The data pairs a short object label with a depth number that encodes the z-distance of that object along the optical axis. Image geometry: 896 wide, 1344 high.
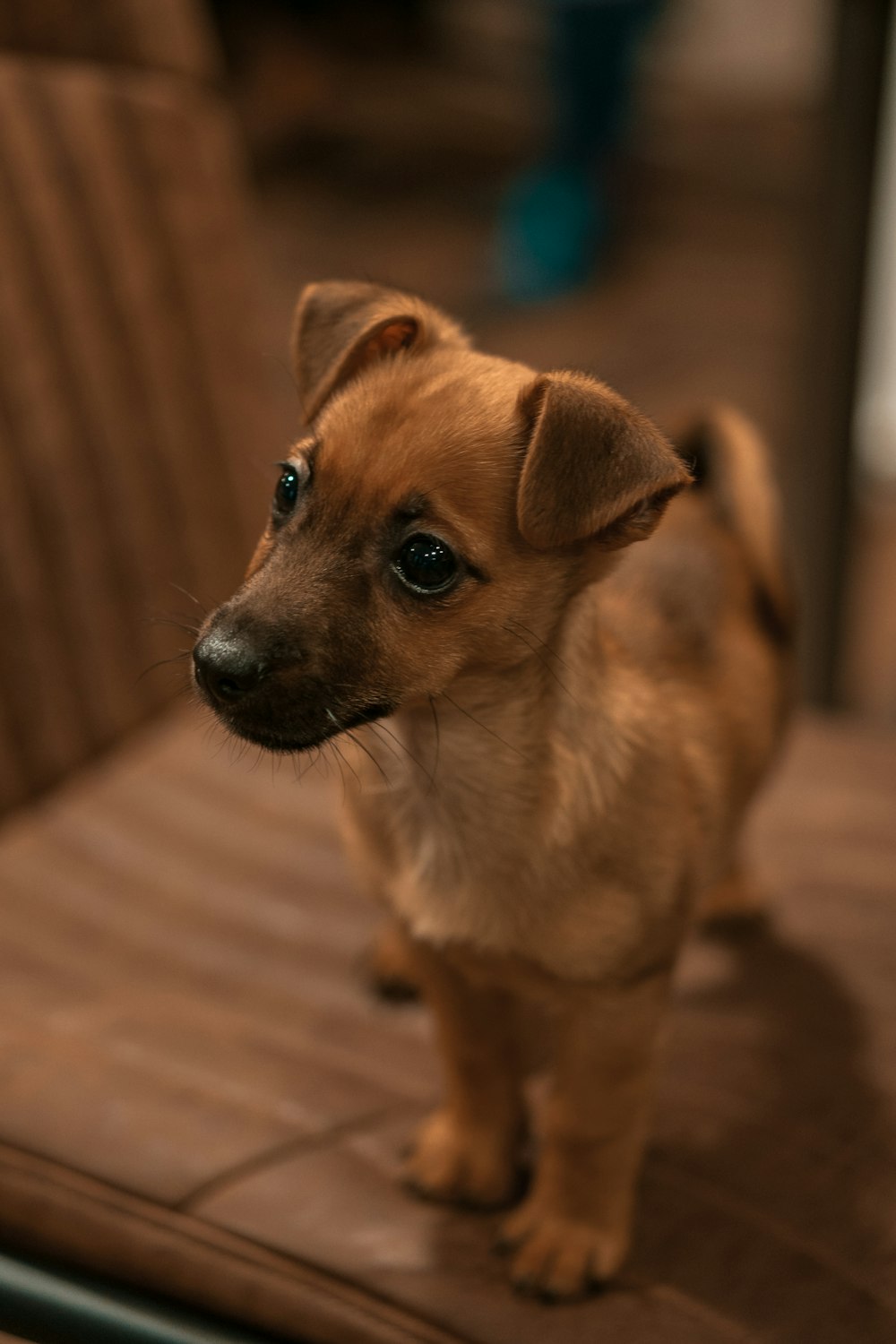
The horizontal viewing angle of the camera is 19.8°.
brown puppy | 0.55
